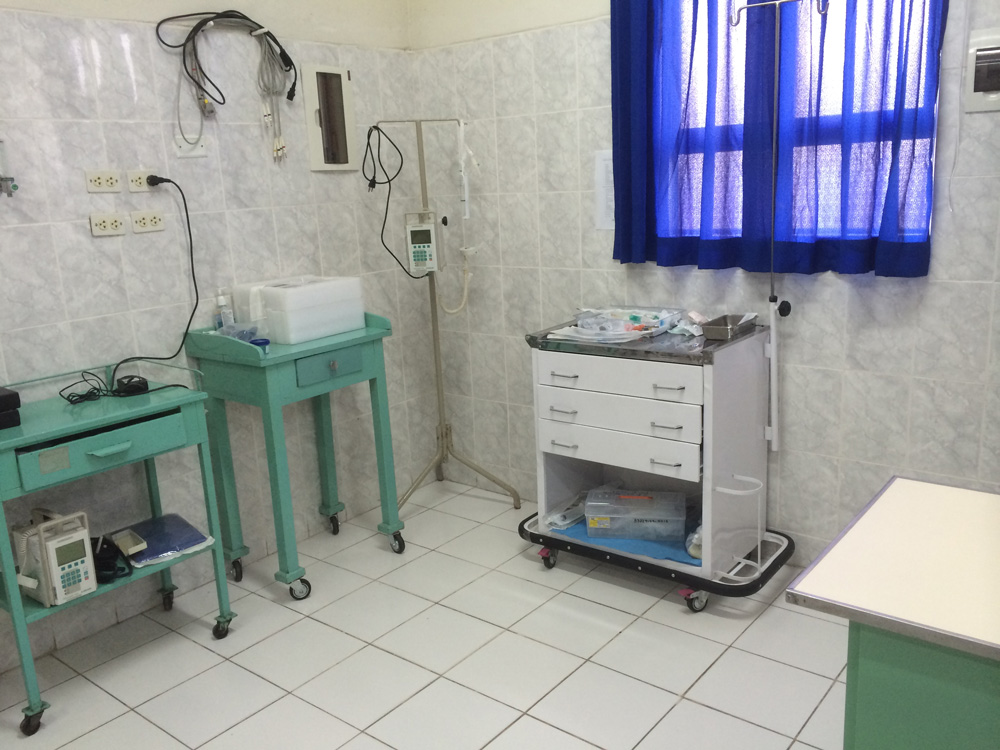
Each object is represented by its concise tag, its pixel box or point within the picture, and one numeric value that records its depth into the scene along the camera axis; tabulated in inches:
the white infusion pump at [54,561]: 94.8
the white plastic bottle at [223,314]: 122.0
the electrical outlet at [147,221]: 113.7
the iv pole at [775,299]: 105.4
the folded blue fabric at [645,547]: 113.8
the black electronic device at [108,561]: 100.7
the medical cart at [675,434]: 107.2
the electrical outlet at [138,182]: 112.4
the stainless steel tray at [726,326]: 108.1
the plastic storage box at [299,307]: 118.4
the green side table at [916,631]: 49.4
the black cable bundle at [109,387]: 104.7
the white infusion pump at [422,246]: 138.5
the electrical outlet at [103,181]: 108.3
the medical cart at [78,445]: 89.9
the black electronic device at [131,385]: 104.9
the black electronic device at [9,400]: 92.3
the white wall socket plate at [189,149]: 117.4
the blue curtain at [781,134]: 101.0
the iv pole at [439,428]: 144.1
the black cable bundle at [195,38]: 116.0
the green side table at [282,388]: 113.5
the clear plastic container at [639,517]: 119.3
